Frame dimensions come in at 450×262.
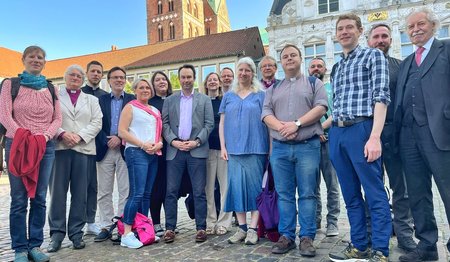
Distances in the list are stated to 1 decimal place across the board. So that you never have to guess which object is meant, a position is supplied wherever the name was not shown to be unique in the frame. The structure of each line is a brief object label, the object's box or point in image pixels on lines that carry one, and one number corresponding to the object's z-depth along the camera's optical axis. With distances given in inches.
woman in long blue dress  179.8
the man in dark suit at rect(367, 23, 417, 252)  152.4
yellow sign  907.4
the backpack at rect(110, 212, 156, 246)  183.6
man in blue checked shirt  134.3
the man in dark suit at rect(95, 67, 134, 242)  204.2
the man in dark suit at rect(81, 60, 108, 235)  202.4
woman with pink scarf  182.7
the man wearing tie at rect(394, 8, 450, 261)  133.2
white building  893.8
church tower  2245.3
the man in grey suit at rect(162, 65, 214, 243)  192.2
